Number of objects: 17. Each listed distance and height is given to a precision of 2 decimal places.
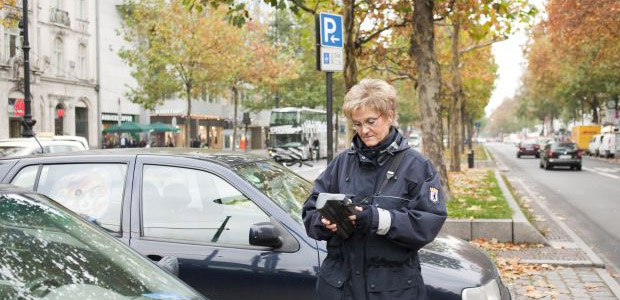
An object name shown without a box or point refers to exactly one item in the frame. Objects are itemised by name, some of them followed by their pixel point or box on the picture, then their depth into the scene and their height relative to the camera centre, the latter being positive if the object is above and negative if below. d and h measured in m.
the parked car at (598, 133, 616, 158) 41.88 -1.03
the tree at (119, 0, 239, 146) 30.84 +4.23
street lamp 18.33 +1.96
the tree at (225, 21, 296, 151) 37.84 +4.12
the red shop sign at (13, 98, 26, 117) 20.83 +0.83
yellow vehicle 53.62 -0.20
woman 2.76 -0.35
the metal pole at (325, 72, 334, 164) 8.14 +0.33
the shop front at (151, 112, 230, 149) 47.38 +0.33
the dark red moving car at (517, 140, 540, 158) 47.38 -1.36
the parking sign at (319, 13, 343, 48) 8.19 +1.36
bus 39.16 +0.08
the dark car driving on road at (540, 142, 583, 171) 29.30 -1.13
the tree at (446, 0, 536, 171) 13.81 +2.60
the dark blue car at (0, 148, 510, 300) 3.63 -0.54
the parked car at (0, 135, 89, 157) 11.90 -0.23
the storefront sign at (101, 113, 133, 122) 40.41 +1.04
